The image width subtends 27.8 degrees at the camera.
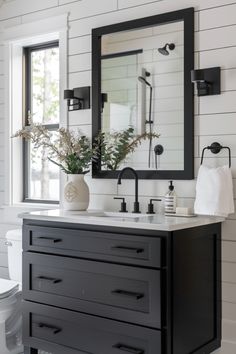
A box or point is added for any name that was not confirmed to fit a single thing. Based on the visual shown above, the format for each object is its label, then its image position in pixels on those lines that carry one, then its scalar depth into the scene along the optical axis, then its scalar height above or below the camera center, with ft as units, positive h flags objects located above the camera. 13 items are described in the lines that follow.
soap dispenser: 8.63 -0.63
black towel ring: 8.45 +0.36
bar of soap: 8.23 -0.75
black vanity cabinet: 7.18 -2.01
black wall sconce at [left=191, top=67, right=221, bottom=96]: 8.41 +1.53
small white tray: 8.17 -0.84
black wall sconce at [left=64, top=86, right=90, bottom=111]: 10.27 +1.50
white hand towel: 8.10 -0.43
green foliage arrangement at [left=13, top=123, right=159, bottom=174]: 9.68 +0.41
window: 11.61 +1.42
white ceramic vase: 9.43 -0.53
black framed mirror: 8.95 +1.44
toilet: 9.33 -2.67
